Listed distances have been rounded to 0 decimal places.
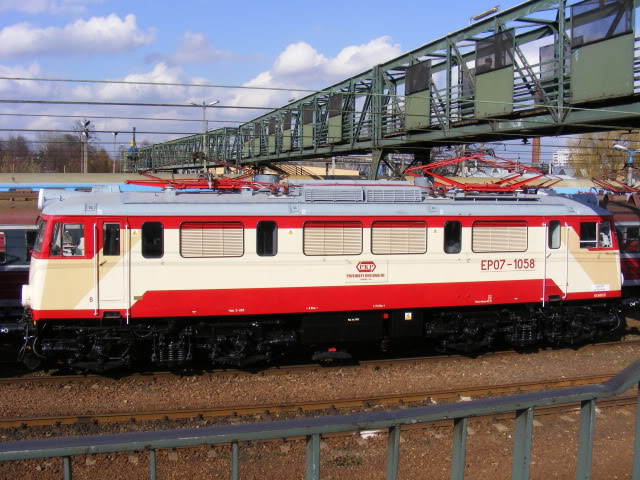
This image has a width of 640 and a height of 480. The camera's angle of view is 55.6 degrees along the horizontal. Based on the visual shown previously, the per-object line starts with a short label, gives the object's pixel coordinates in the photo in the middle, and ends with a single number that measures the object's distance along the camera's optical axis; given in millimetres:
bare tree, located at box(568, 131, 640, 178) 41969
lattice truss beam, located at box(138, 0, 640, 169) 12305
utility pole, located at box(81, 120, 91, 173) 42519
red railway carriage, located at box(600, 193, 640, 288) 17094
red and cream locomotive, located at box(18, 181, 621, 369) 10992
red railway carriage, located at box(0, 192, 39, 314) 13625
